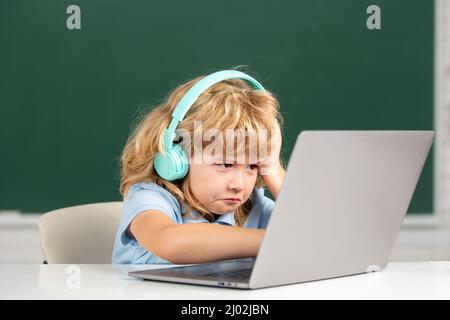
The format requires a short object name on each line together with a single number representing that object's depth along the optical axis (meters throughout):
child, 2.84
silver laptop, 2.29
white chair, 3.00
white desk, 2.29
